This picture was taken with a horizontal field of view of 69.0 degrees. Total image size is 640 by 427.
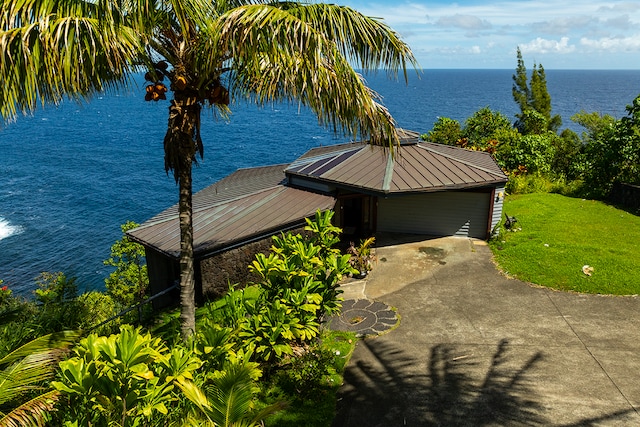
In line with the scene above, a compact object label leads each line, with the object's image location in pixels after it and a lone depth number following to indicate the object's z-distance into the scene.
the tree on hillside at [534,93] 45.22
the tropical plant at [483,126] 29.50
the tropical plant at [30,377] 5.46
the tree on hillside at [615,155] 22.53
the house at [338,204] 14.00
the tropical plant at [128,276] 19.14
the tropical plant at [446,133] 30.25
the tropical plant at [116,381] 5.85
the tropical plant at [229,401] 5.38
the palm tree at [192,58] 6.25
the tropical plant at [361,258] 15.30
